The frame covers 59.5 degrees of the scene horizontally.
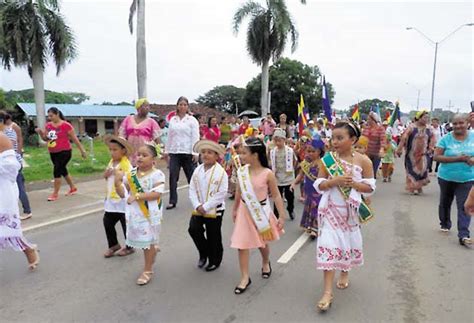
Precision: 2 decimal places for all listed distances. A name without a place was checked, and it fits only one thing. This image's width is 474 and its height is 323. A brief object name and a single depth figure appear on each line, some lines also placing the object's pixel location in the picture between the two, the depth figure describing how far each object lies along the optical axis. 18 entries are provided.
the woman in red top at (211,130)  10.08
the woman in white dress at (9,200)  4.08
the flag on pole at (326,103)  9.32
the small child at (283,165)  6.64
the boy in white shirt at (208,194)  4.23
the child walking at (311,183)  5.84
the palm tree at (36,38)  21.81
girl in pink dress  3.93
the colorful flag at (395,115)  13.52
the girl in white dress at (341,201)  3.64
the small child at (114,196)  4.57
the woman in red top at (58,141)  7.89
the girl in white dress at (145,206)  4.06
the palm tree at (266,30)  25.70
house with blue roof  41.69
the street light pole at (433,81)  32.86
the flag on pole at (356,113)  15.46
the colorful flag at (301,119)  11.00
